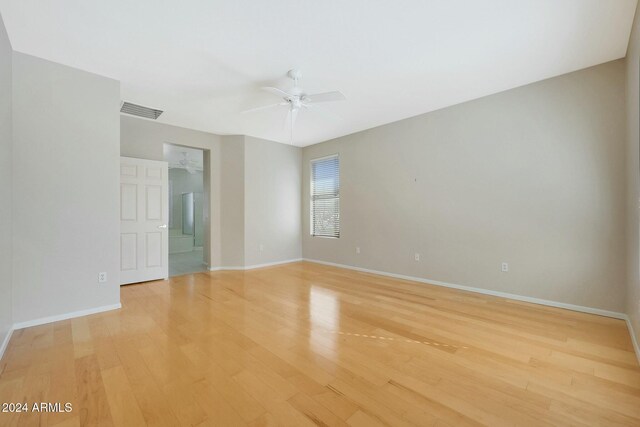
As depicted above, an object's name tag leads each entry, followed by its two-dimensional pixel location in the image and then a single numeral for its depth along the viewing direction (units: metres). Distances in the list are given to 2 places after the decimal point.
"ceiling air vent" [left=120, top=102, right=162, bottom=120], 3.97
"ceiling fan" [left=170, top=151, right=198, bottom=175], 7.15
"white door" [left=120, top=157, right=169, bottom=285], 4.19
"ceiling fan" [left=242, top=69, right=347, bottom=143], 2.99
